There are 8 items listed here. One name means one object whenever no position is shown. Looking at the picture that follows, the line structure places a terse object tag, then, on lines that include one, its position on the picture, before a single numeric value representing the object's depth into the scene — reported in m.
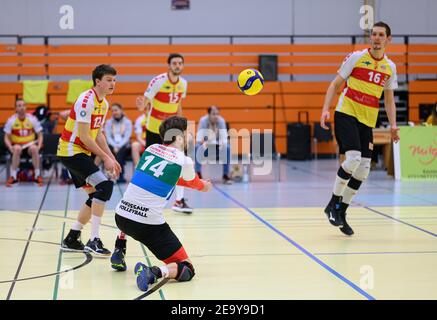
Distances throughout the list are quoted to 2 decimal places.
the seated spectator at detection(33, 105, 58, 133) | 16.52
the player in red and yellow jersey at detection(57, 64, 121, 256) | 7.14
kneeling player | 5.94
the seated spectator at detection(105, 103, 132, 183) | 14.92
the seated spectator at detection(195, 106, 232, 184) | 14.80
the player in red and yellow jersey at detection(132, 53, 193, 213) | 10.21
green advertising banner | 14.80
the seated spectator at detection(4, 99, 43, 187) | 14.54
